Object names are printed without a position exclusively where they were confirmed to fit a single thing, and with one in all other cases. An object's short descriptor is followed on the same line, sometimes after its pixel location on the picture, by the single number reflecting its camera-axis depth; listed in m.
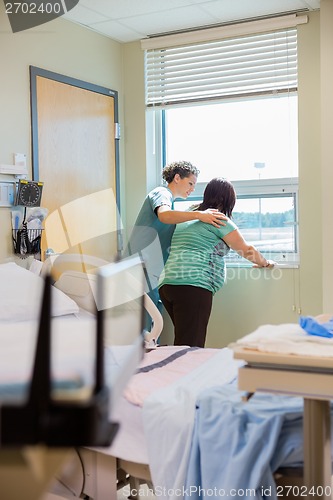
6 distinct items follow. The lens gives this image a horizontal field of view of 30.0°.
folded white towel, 1.51
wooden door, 3.36
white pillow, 2.61
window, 3.64
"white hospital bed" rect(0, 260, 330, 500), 1.70
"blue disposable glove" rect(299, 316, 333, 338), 1.69
